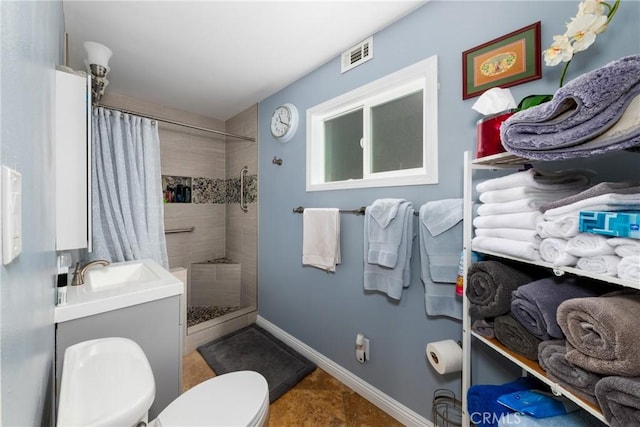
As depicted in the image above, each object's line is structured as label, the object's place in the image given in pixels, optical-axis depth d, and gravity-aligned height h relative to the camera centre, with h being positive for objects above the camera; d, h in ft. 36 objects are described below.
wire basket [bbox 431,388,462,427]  3.90 -3.23
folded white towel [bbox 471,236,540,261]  2.43 -0.40
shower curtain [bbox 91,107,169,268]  5.47 +0.54
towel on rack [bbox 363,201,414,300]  4.24 -0.96
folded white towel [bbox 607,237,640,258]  1.74 -0.26
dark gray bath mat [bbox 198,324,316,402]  5.55 -3.76
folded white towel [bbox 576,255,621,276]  1.86 -0.43
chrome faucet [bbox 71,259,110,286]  4.10 -1.05
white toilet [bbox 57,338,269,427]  2.02 -1.64
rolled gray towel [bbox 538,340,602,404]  1.92 -1.35
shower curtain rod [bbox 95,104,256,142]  5.64 +2.33
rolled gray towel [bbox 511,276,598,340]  2.26 -0.87
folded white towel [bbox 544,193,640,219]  1.82 +0.05
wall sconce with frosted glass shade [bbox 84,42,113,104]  5.07 +3.19
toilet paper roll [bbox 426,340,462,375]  3.54 -2.15
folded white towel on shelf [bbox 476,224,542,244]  2.43 -0.26
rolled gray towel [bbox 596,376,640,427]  1.64 -1.33
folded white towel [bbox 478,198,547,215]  2.49 +0.04
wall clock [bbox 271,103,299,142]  6.54 +2.47
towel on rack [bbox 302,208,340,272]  5.47 -0.63
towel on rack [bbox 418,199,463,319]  3.77 -0.66
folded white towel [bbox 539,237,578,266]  2.11 -0.39
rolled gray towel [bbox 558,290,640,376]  1.69 -0.91
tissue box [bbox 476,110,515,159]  2.79 +0.90
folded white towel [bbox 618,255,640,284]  1.70 -0.42
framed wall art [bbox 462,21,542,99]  3.17 +2.06
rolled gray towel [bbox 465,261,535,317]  2.74 -0.86
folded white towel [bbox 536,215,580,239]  2.06 -0.15
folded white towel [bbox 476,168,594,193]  2.55 +0.32
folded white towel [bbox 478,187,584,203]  2.54 +0.17
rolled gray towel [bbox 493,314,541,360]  2.51 -1.37
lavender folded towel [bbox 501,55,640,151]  1.76 +0.81
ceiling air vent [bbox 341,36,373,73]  4.91 +3.25
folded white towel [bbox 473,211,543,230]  2.44 -0.11
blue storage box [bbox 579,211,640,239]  1.71 -0.10
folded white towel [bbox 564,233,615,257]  1.88 -0.29
